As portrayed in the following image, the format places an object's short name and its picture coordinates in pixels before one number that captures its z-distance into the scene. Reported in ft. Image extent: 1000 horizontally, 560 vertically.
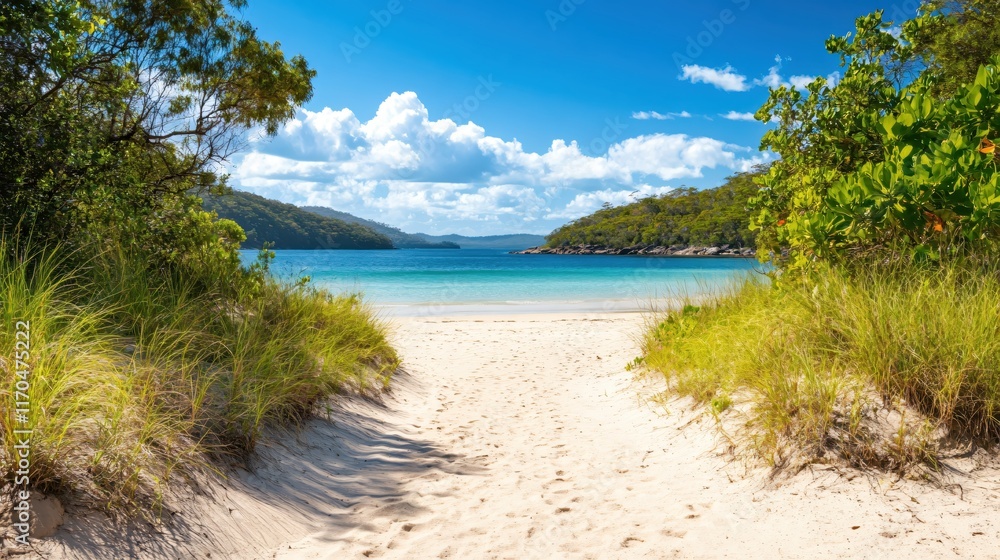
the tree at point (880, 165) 16.57
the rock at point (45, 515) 9.22
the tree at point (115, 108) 18.44
